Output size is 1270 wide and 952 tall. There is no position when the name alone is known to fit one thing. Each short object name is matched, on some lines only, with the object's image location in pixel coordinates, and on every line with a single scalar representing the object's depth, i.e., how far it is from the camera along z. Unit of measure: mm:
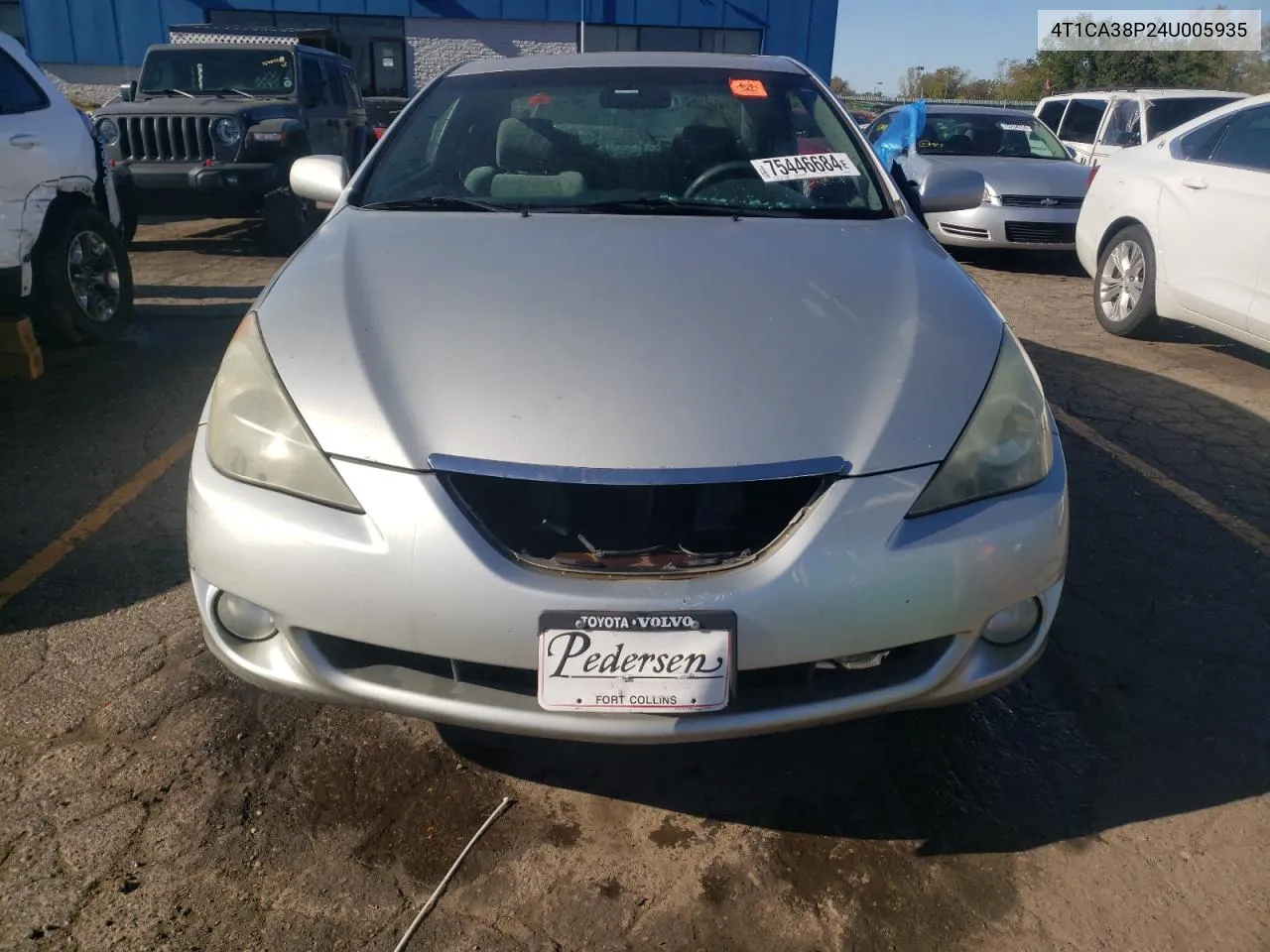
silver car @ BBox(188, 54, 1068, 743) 1701
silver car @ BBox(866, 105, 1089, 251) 8219
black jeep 7980
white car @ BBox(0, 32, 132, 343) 4641
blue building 21438
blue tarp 8844
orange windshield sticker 3254
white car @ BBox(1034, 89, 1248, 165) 10188
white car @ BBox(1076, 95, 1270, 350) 4980
